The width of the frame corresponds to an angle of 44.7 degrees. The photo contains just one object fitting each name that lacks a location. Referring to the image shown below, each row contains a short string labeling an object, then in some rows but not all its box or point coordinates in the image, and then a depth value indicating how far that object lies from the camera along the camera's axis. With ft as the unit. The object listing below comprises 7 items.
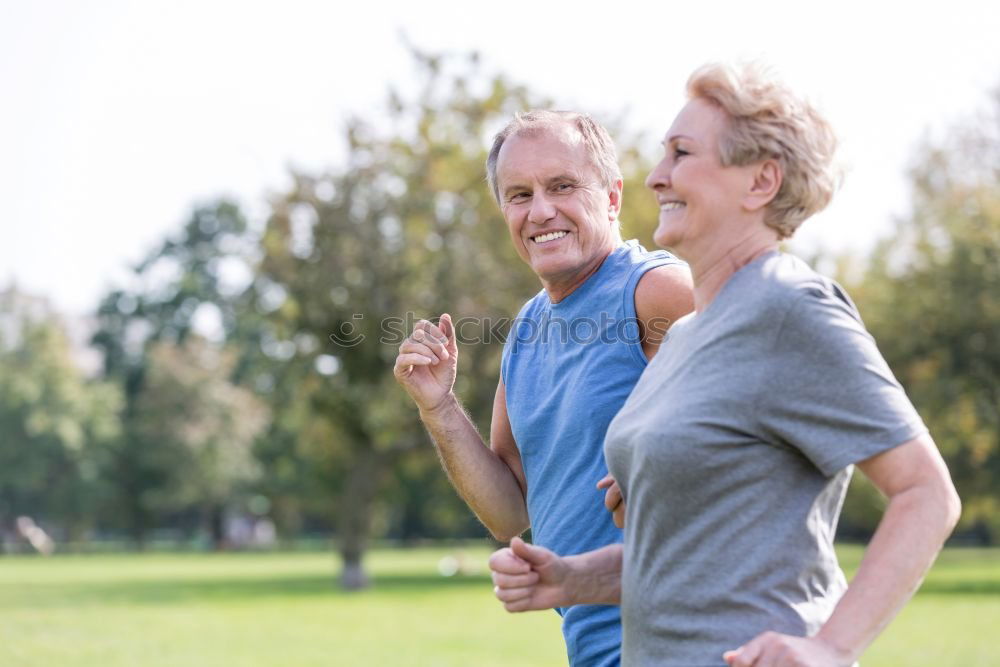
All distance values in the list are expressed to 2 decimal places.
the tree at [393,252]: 93.15
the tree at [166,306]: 245.86
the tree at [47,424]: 219.82
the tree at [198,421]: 222.48
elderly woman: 6.40
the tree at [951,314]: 93.40
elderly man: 9.41
